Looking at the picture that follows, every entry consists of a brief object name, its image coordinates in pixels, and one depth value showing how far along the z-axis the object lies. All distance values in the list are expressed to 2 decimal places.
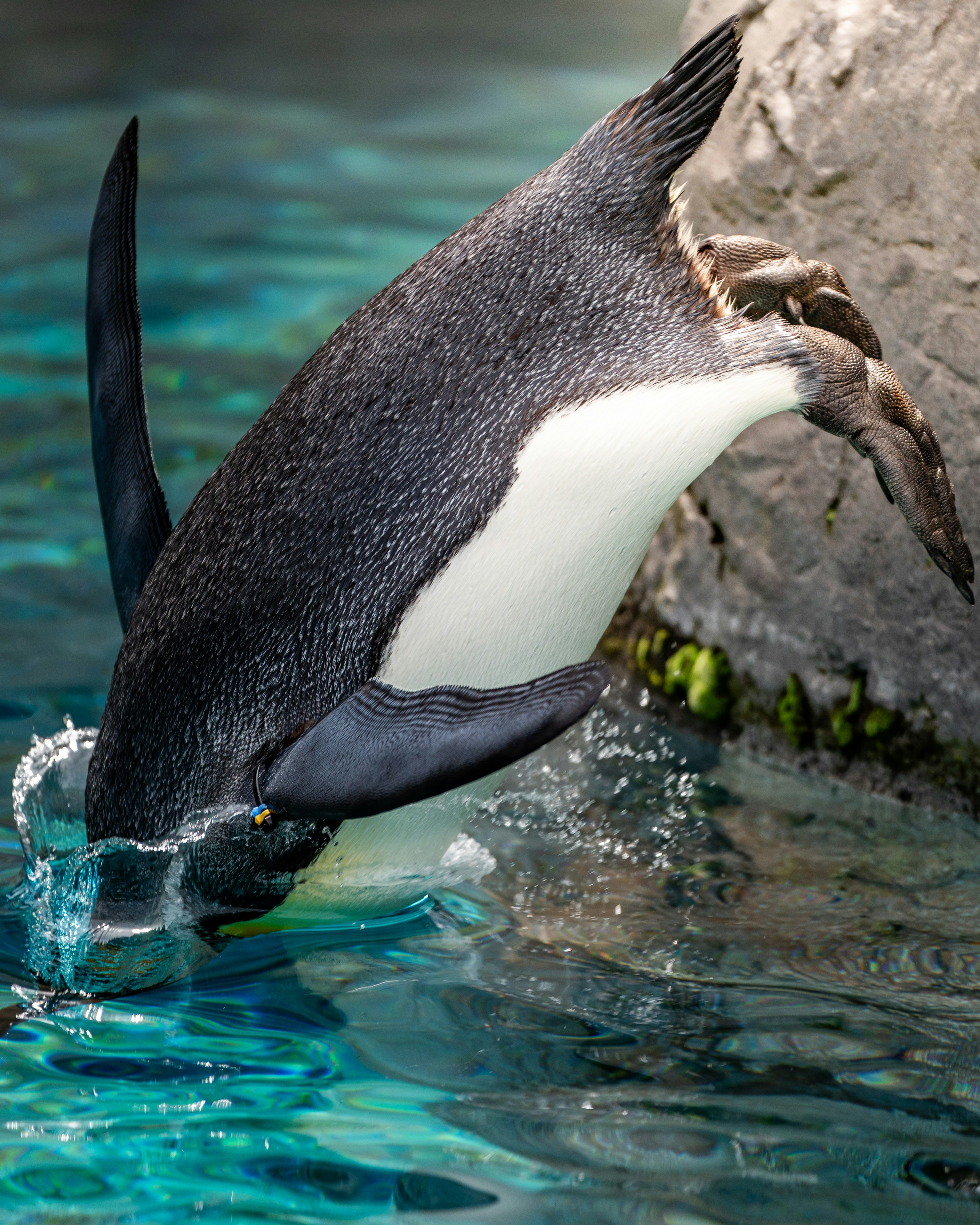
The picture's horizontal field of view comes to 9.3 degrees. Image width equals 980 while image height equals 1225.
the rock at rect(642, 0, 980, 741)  4.02
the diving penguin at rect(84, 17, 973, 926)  3.81
